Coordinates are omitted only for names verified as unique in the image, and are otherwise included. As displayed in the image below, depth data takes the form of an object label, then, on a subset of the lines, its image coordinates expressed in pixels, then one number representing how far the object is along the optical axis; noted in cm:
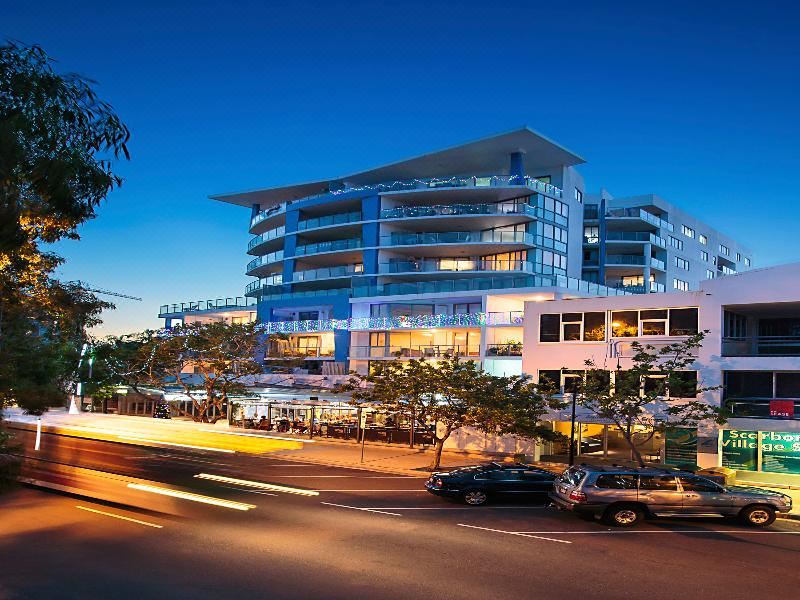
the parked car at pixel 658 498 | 2162
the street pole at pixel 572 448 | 3124
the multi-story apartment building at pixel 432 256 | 5822
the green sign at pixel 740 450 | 3141
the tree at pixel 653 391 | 2931
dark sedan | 2488
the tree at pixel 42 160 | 948
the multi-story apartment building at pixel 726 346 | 3091
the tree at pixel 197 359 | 5069
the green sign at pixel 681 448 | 3288
